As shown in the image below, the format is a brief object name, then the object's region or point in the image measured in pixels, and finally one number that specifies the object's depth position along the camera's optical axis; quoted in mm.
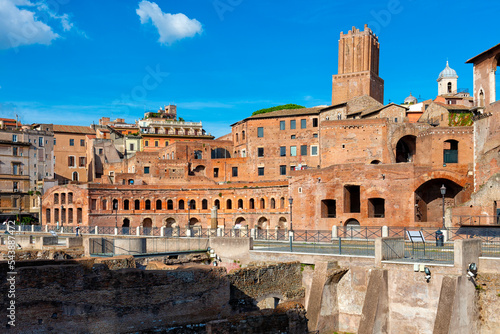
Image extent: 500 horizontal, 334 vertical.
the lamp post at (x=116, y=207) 59503
